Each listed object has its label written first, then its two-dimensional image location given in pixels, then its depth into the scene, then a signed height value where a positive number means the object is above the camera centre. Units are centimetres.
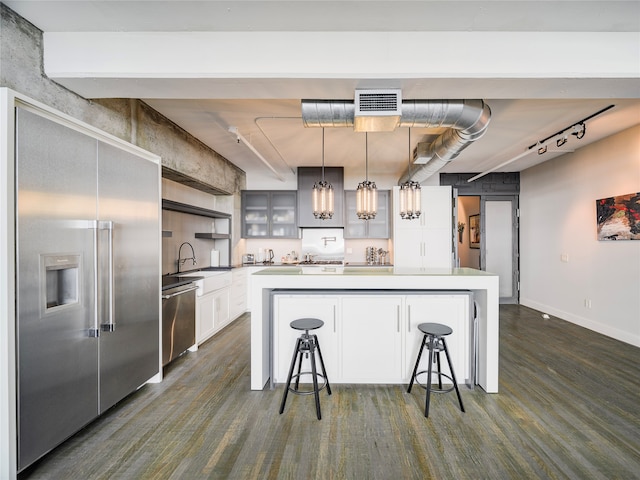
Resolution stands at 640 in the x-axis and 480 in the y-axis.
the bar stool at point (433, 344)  235 -89
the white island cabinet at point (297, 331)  285 -87
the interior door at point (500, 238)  636 +5
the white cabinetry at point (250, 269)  563 -56
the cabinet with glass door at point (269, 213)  615 +57
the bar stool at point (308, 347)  236 -92
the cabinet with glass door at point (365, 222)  610 +38
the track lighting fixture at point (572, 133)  344 +142
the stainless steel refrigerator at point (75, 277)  167 -26
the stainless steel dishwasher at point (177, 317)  309 -88
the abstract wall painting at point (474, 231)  697 +23
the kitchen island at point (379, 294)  275 -53
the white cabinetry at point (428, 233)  570 +14
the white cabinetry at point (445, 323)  281 -81
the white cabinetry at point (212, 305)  385 -94
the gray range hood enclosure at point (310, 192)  579 +96
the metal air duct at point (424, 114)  250 +110
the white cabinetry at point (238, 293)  498 -96
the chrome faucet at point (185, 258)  439 -28
